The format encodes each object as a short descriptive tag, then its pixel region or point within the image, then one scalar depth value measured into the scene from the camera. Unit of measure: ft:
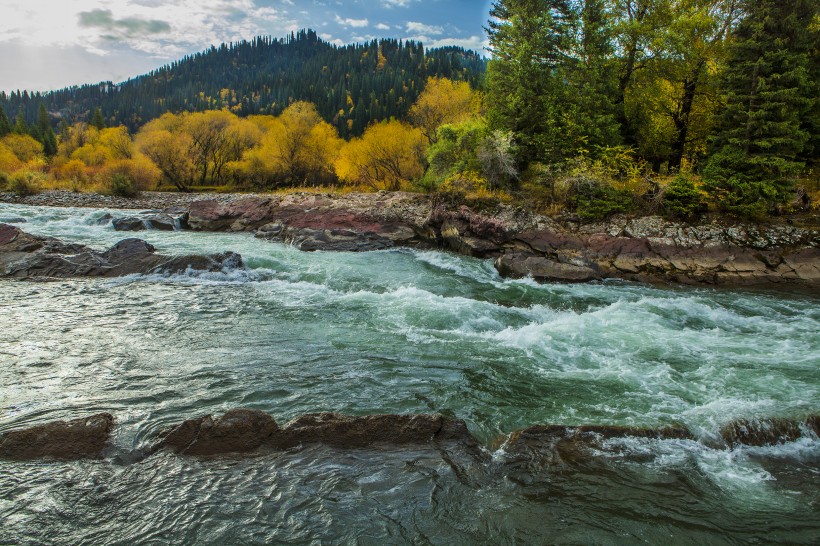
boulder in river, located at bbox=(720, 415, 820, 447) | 20.90
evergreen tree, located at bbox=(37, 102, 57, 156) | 290.60
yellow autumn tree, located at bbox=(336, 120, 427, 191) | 122.83
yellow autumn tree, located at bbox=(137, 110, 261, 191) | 175.32
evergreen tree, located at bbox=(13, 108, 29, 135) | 289.94
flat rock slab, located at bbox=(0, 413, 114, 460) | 18.87
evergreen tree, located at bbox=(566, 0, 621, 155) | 71.72
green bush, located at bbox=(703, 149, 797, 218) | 55.57
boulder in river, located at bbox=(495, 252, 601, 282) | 56.54
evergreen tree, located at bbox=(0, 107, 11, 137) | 284.41
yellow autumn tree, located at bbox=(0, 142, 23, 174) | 184.81
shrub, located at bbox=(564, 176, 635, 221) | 64.69
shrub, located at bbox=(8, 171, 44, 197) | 134.62
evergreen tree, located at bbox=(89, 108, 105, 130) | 325.05
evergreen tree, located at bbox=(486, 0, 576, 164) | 74.59
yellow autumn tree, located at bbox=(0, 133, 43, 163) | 238.07
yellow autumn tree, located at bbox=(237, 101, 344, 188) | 186.80
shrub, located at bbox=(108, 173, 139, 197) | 145.99
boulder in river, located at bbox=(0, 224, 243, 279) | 50.87
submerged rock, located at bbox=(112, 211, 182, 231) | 87.48
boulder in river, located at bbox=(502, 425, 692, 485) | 18.99
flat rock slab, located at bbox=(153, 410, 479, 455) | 19.84
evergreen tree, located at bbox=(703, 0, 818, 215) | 54.34
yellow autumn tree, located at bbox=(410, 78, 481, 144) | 121.39
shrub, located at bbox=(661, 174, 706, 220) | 60.08
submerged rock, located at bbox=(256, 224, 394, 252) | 75.36
